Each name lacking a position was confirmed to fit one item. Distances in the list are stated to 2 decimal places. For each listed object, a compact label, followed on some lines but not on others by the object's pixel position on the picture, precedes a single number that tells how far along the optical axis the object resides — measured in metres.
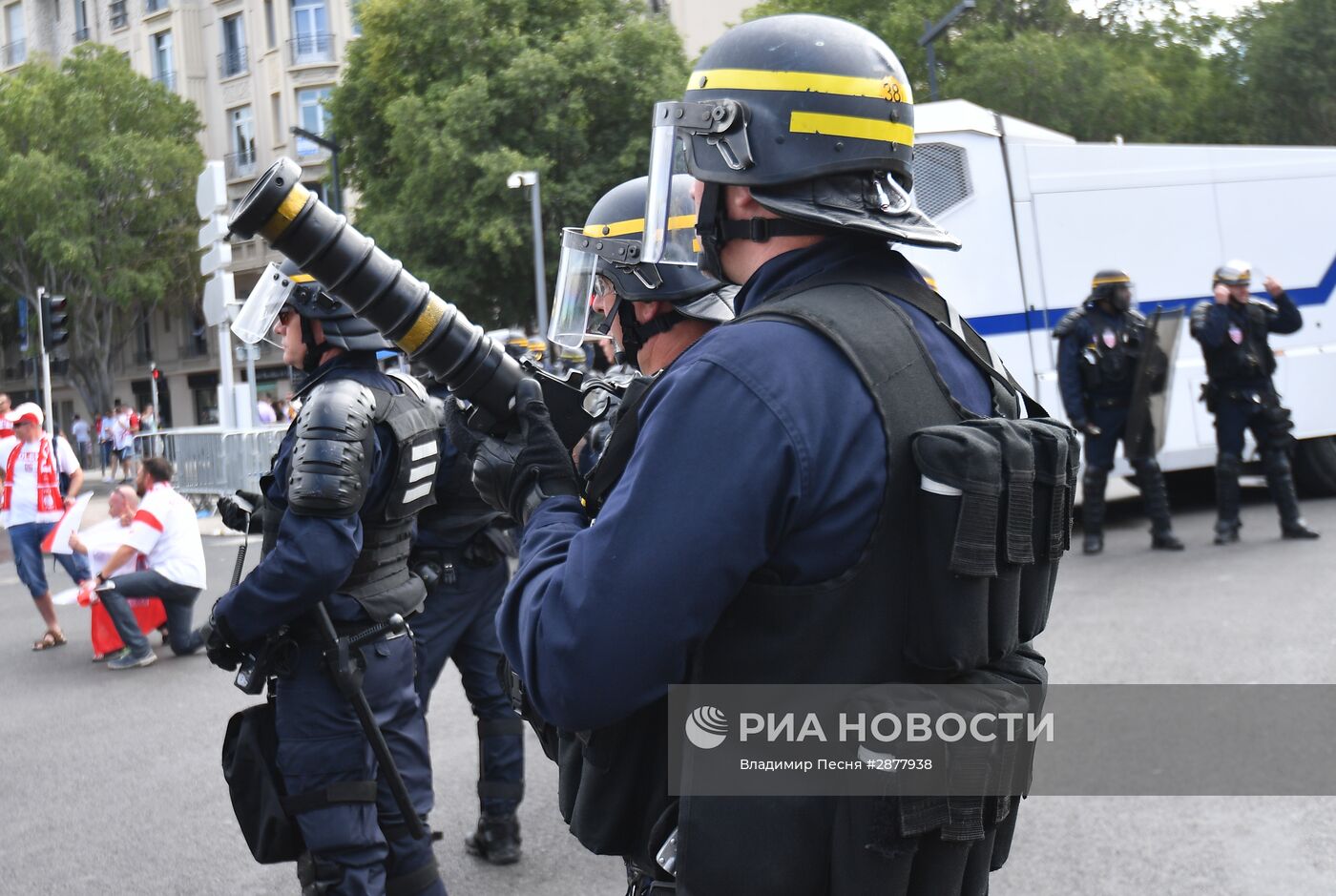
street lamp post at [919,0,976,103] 19.08
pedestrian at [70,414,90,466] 36.31
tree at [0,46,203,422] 37.03
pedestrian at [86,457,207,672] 8.37
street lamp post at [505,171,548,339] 22.45
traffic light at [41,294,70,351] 19.64
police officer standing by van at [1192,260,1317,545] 9.44
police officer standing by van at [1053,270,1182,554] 9.40
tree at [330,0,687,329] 26.80
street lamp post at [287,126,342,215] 25.69
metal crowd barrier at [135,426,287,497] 17.95
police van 10.72
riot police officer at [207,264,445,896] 3.38
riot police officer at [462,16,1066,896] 1.62
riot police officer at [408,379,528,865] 4.63
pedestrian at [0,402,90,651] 9.94
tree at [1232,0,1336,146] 25.81
